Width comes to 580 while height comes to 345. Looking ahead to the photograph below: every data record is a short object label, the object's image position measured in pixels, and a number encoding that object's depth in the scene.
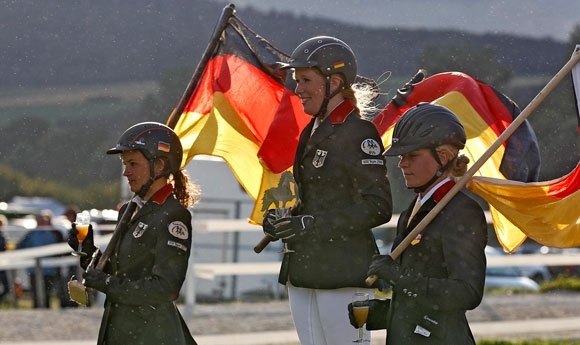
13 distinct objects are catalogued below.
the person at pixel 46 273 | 36.84
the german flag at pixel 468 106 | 16.42
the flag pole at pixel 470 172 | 12.40
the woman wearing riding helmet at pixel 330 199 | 14.27
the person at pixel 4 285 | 37.97
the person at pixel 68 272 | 36.22
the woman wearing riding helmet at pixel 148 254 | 14.06
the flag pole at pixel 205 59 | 16.34
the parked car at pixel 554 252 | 58.71
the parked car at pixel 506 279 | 49.56
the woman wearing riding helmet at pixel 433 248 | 12.14
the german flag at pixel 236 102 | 17.44
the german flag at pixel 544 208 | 13.91
